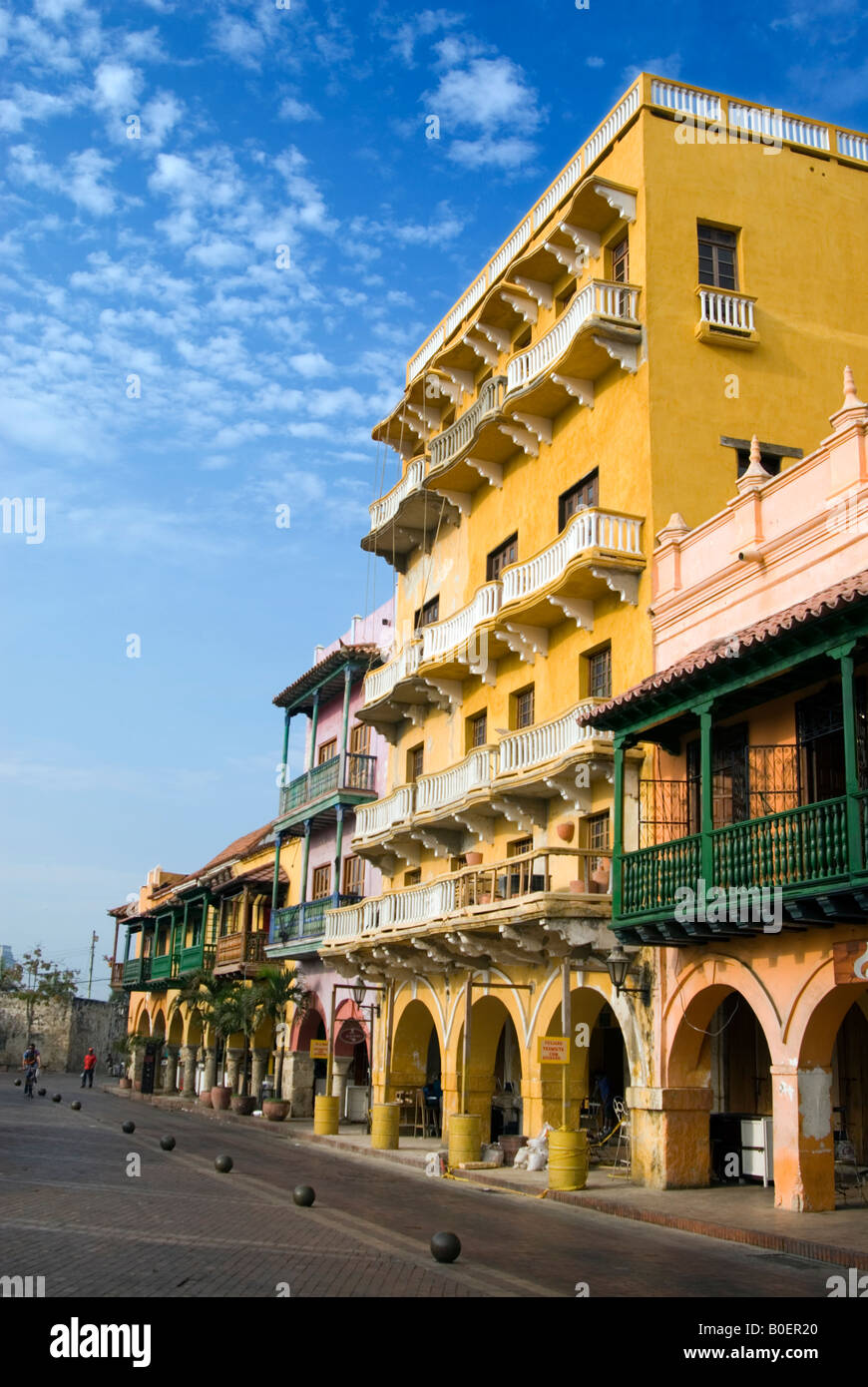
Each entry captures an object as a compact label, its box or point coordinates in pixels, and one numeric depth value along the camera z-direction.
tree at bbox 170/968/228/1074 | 40.24
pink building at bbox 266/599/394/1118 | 35.12
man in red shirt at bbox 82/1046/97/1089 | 51.47
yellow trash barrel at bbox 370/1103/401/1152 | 25.56
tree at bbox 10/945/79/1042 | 72.50
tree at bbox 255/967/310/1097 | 36.28
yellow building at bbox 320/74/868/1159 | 22.11
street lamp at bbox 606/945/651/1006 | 19.16
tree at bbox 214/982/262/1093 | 36.34
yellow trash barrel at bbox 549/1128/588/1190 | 18.17
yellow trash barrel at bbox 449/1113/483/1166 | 22.03
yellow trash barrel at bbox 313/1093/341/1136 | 29.11
